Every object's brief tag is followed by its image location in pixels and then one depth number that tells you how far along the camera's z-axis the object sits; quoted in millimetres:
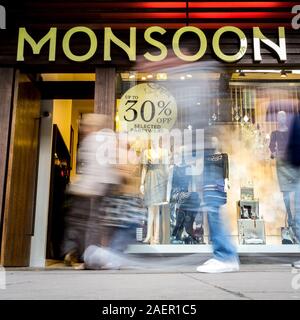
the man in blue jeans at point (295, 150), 4285
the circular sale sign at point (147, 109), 5891
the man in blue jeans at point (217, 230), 3756
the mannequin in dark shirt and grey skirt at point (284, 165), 5004
